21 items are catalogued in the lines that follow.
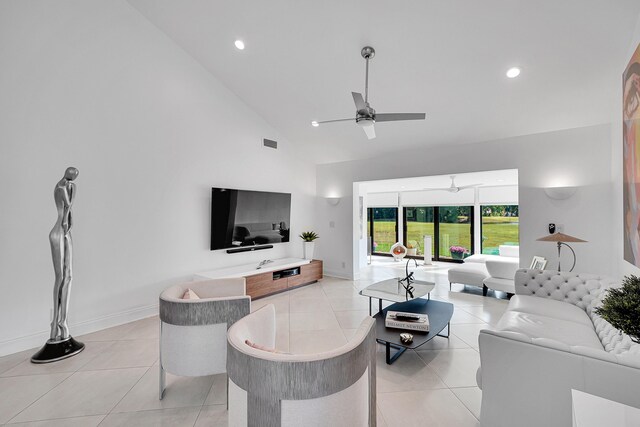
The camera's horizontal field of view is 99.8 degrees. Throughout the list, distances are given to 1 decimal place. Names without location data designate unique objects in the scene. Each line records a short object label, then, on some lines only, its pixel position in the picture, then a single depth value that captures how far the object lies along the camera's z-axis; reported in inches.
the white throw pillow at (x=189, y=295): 93.8
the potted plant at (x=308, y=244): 243.1
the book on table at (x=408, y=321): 110.2
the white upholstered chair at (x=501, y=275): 183.6
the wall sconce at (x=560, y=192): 160.9
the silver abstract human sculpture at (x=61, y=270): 111.8
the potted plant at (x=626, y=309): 45.7
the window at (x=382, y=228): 393.7
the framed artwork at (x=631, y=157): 95.5
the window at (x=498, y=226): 309.7
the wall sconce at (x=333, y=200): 259.3
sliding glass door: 339.9
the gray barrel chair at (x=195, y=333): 84.0
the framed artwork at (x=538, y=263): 160.3
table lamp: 142.0
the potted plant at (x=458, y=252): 338.9
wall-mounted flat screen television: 187.8
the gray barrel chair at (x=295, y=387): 48.9
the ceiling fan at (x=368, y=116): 110.7
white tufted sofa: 54.9
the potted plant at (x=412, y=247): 361.2
